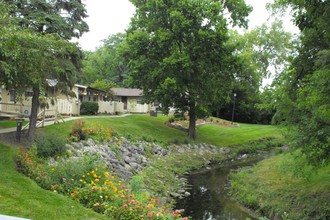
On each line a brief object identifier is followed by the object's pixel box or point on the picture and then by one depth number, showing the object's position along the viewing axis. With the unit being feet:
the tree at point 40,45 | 30.76
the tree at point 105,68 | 223.92
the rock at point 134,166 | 56.80
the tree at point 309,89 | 30.55
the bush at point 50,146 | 41.52
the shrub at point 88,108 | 105.60
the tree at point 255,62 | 168.55
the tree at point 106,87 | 140.19
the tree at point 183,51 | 83.76
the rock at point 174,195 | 47.02
